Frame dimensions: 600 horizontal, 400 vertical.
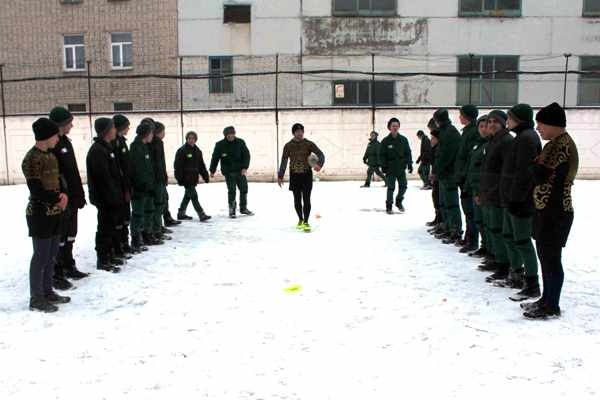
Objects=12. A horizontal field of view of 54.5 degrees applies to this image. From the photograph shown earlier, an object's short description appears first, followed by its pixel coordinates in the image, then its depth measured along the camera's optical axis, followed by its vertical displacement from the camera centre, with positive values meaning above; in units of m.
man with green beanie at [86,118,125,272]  7.25 -0.74
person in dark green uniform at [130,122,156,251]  8.55 -0.78
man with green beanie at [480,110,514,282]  6.56 -0.66
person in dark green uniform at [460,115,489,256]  7.21 -0.62
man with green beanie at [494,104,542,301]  5.63 -0.60
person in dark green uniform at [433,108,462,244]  8.88 -0.67
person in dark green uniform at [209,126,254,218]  12.69 -0.71
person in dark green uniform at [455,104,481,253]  8.00 -0.41
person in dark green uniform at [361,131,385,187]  18.97 -0.93
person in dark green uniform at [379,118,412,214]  12.27 -0.60
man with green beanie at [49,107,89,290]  6.47 -0.77
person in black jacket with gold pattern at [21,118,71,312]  5.59 -0.73
